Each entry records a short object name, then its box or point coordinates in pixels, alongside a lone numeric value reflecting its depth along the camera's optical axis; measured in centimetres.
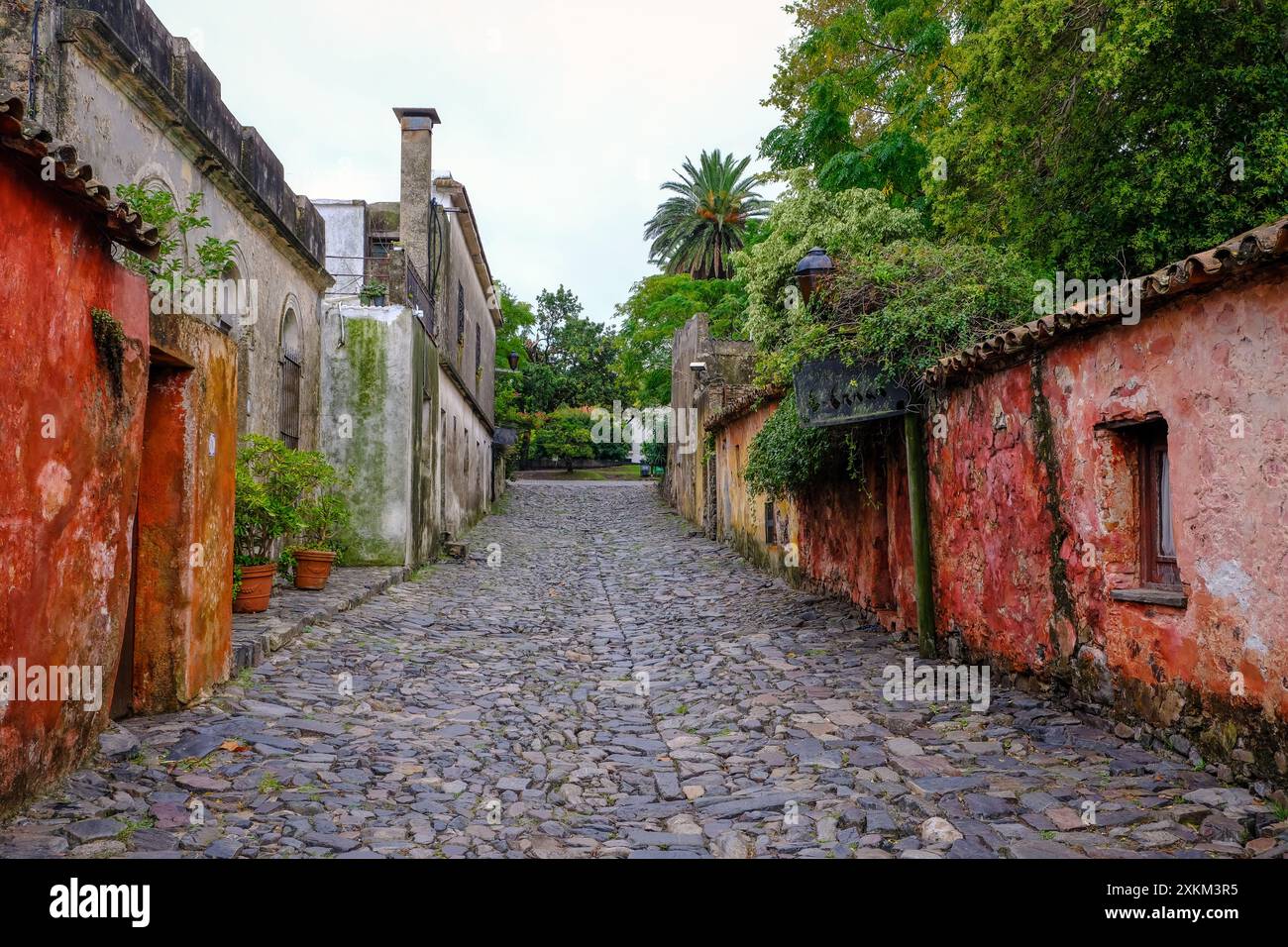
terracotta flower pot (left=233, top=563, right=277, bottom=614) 884
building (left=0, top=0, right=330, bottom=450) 699
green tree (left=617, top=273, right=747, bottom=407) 3152
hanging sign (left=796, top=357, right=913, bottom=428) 818
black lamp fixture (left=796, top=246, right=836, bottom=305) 854
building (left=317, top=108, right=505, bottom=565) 1361
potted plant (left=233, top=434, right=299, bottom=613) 877
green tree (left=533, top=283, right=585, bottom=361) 4744
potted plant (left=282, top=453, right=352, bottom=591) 1028
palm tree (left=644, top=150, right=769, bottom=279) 3647
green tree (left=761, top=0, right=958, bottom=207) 1667
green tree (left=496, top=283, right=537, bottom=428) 3859
